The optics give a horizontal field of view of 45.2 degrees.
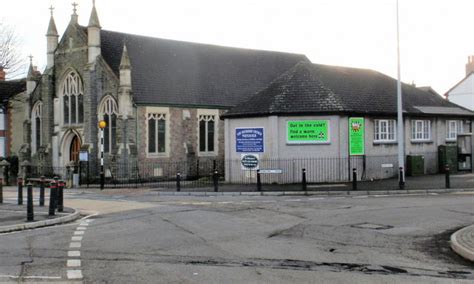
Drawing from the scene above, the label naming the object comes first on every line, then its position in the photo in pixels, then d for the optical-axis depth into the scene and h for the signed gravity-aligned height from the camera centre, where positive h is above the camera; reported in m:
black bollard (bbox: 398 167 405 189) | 24.50 -0.81
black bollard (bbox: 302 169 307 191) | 24.48 -0.81
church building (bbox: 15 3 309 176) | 36.78 +4.61
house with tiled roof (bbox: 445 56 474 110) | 69.62 +8.59
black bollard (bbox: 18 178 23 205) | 20.06 -0.97
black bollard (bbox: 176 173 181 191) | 26.80 -0.97
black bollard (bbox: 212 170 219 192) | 25.29 -0.85
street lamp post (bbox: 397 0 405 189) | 25.50 +1.77
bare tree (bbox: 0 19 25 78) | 43.84 +8.42
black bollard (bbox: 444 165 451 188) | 24.49 -0.88
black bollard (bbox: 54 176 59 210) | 16.56 -0.91
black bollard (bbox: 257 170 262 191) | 25.12 -0.90
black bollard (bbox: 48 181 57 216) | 16.16 -1.01
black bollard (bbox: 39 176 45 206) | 18.58 -0.95
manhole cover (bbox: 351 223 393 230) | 13.26 -1.54
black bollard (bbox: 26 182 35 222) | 14.81 -1.15
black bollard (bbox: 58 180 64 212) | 17.36 -0.97
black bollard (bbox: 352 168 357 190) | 24.39 -0.91
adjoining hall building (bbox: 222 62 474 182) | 29.23 +1.86
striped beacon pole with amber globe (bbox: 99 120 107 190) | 30.47 -0.90
